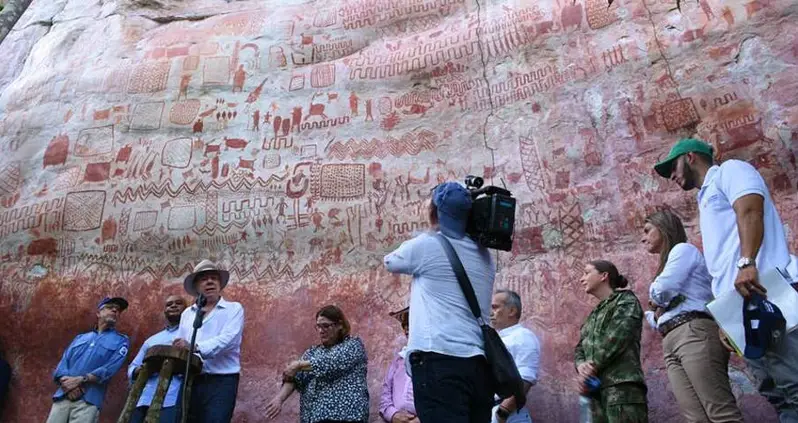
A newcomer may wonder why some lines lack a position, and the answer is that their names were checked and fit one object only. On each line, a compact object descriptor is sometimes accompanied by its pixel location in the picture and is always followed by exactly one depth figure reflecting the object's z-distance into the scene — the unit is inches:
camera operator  138.3
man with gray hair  196.9
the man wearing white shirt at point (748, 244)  137.9
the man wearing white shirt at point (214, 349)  228.5
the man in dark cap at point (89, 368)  260.7
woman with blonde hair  170.6
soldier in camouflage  179.9
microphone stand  203.6
